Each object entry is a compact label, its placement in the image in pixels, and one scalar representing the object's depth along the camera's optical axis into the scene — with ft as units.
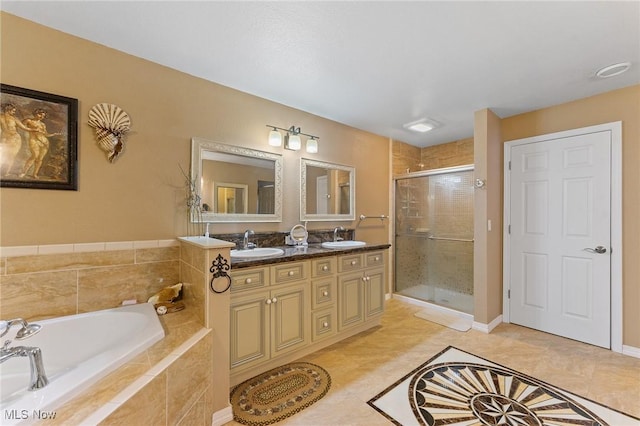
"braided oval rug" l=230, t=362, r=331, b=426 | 5.24
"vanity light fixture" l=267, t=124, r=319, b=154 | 8.30
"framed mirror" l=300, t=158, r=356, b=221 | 9.44
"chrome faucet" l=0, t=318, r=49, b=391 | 3.64
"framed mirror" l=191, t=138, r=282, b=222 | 7.23
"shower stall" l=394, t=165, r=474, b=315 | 10.78
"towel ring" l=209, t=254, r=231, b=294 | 5.10
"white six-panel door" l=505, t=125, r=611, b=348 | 7.93
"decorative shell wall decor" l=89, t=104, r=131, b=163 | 5.73
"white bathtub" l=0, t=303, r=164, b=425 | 2.97
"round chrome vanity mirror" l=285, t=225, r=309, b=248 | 8.80
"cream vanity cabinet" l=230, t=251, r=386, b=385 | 5.96
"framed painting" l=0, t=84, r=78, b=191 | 4.97
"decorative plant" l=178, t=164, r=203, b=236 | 7.00
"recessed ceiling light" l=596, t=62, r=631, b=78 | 6.40
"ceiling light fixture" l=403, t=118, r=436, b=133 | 10.28
